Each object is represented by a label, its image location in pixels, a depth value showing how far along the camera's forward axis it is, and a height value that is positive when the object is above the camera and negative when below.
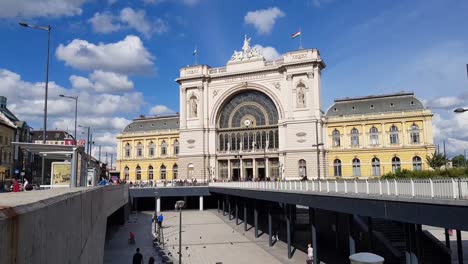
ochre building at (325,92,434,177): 66.62 +6.12
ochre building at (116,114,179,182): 89.88 +5.49
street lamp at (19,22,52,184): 26.62 +5.21
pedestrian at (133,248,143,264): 23.91 -5.07
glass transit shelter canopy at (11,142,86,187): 17.19 +1.14
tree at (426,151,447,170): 54.26 +1.25
